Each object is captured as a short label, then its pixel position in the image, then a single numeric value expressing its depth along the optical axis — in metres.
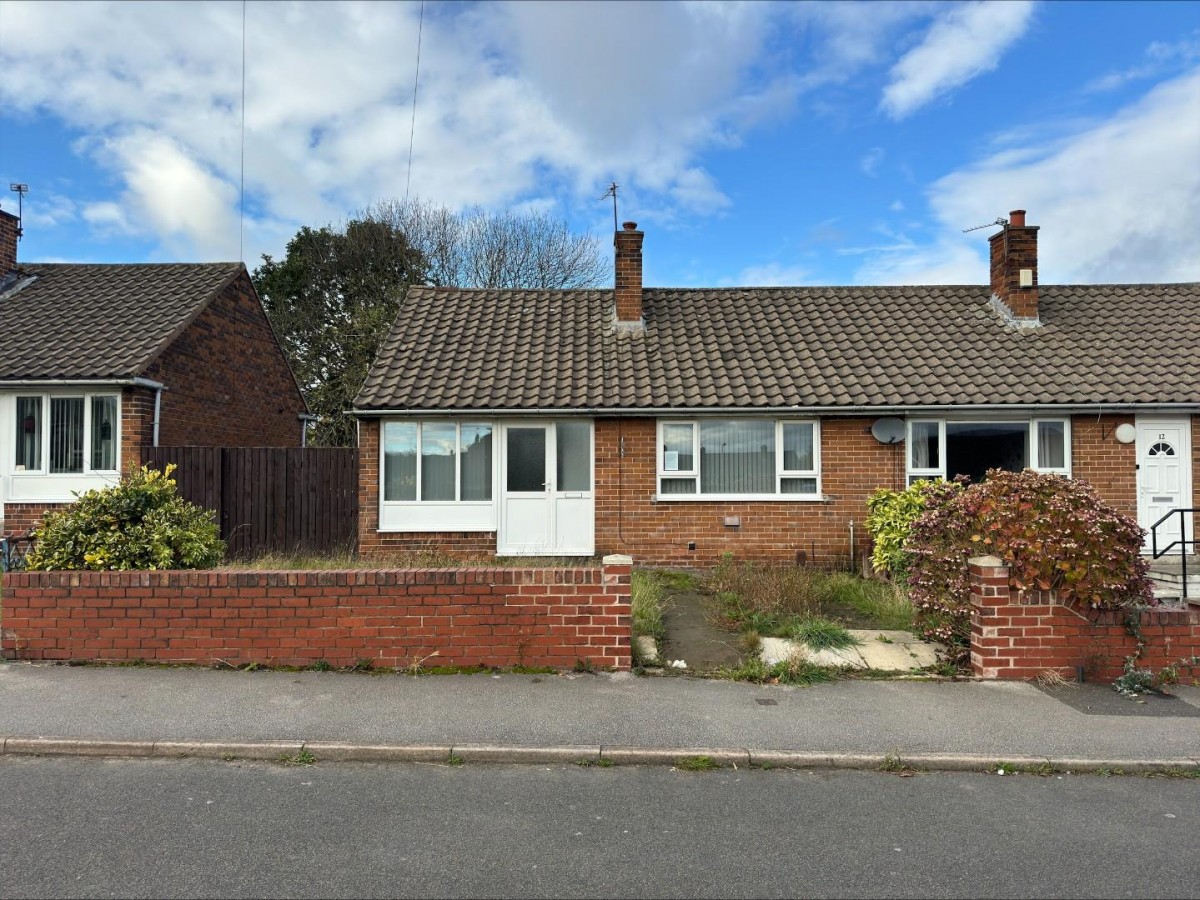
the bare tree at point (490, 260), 29.00
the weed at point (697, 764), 4.56
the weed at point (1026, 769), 4.51
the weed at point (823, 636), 6.82
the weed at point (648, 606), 7.36
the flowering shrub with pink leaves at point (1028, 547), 5.83
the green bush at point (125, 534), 6.45
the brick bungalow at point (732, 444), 11.45
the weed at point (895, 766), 4.54
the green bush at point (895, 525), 9.91
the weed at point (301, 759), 4.60
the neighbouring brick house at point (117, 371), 12.16
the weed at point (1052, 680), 5.85
